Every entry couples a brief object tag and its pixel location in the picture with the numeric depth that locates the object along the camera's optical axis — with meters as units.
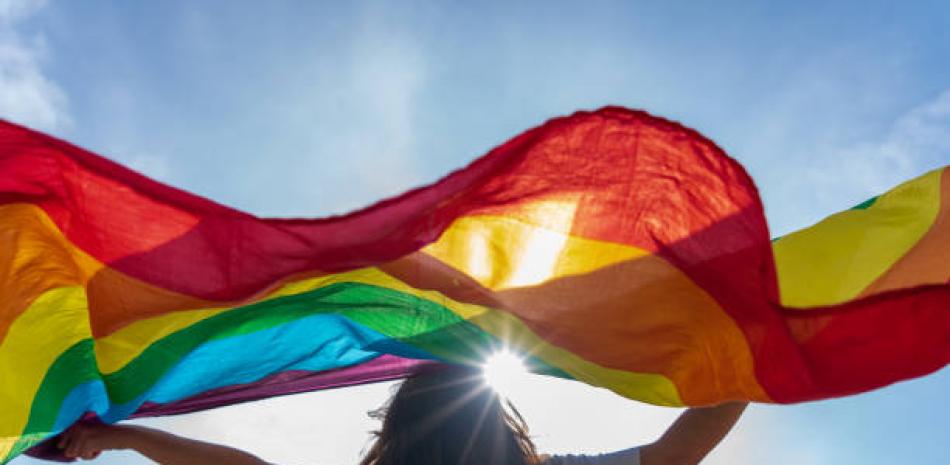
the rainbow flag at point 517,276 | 2.75
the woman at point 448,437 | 2.68
